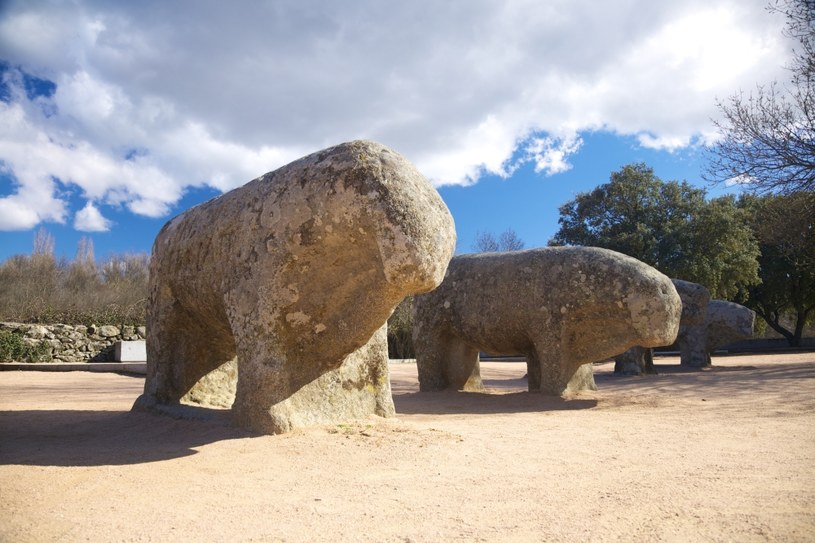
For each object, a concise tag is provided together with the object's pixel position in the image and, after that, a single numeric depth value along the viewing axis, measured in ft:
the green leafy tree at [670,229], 65.92
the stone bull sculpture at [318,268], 13.14
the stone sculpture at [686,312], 40.57
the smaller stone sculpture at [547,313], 23.25
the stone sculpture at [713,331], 48.51
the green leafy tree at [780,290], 77.92
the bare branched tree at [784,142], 35.17
